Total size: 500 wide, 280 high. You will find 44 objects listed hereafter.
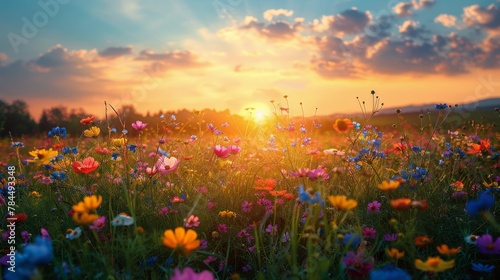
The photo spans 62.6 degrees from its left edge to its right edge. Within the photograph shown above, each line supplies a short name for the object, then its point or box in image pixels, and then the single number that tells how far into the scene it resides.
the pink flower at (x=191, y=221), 1.96
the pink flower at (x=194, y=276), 1.32
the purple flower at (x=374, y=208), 2.39
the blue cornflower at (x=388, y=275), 1.28
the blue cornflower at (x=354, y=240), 1.82
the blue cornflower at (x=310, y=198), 1.74
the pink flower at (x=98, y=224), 1.93
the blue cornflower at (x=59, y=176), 2.75
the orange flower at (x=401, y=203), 1.64
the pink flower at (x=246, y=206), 2.81
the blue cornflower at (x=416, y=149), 3.43
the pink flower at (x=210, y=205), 2.66
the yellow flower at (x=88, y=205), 1.57
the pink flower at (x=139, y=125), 2.99
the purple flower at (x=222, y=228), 2.53
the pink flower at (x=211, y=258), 2.18
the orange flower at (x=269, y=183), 2.68
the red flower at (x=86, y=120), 3.03
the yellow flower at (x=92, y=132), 2.99
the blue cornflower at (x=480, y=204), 1.63
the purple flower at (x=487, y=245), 1.81
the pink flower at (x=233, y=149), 3.09
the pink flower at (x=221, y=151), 2.83
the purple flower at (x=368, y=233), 2.22
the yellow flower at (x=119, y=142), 2.86
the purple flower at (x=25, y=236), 2.24
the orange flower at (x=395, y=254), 1.59
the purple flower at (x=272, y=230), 2.39
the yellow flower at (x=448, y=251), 1.59
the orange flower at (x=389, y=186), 1.75
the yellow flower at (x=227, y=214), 2.52
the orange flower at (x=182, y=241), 1.56
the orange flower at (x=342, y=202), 1.54
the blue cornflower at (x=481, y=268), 1.93
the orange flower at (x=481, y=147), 3.27
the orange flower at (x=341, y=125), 2.24
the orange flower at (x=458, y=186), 3.06
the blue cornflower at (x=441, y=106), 3.28
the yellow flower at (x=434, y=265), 1.42
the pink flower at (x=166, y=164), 2.65
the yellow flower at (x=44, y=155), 2.03
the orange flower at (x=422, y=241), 1.68
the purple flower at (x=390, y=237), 2.26
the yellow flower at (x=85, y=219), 1.52
